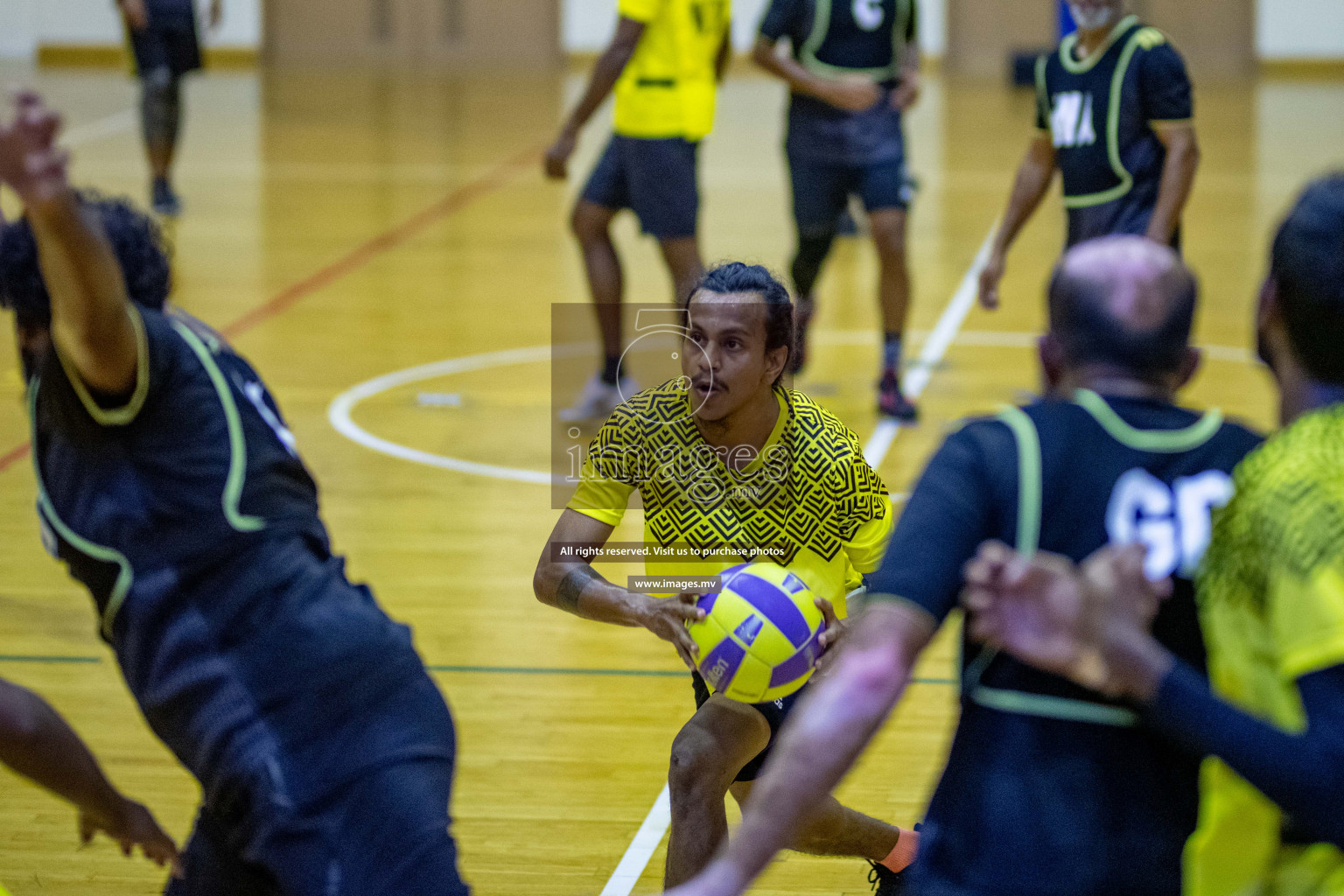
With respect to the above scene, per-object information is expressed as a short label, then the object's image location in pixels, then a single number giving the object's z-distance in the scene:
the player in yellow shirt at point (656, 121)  14.76
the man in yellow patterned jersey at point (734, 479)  6.76
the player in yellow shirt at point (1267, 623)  3.79
